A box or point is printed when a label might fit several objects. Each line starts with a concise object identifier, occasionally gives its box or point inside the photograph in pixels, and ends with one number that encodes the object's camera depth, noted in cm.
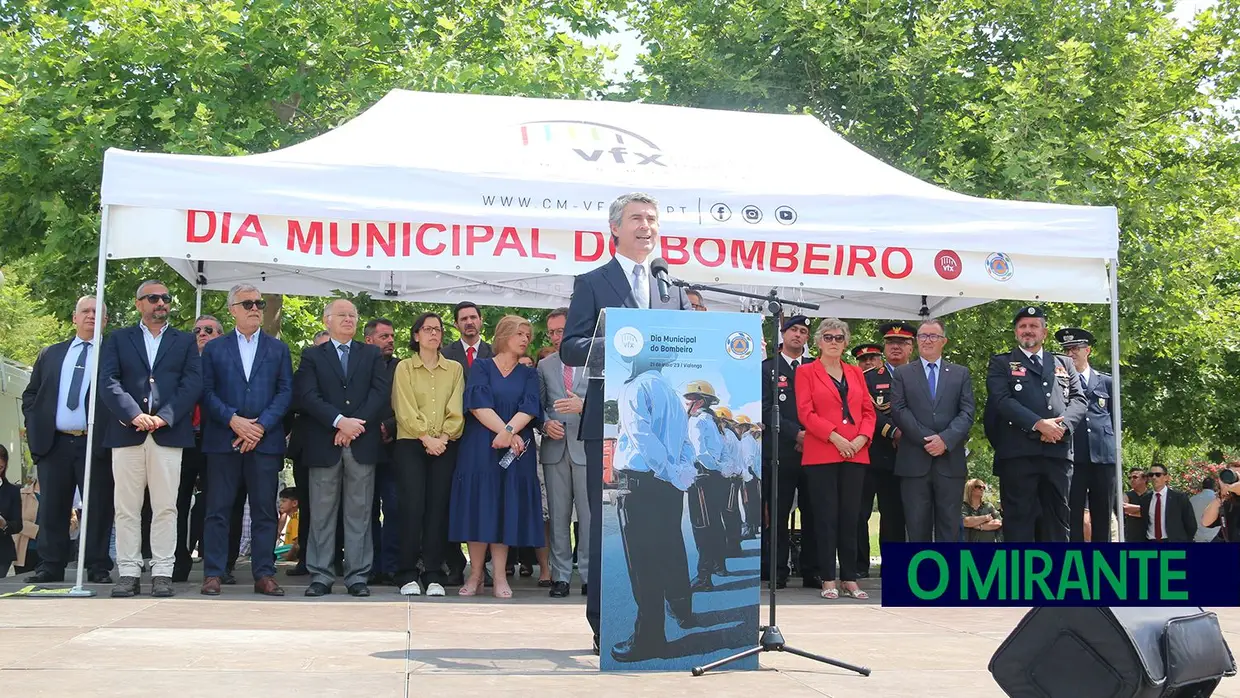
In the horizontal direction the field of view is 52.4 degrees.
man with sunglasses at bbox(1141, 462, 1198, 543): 1459
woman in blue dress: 859
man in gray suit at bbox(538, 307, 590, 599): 891
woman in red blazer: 898
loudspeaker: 350
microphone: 548
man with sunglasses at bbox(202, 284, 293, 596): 820
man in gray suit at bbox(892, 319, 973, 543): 925
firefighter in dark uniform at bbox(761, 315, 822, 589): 960
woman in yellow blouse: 875
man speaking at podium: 564
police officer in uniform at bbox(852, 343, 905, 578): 1034
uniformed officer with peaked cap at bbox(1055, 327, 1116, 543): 1004
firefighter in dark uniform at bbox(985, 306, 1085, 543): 944
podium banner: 516
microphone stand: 520
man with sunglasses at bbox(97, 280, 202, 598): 789
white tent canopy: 806
